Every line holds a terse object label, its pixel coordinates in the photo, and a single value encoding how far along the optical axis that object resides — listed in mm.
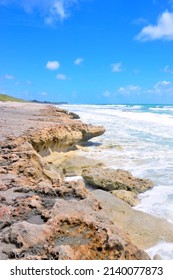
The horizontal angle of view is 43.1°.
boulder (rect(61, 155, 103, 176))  6628
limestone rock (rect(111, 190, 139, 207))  4982
